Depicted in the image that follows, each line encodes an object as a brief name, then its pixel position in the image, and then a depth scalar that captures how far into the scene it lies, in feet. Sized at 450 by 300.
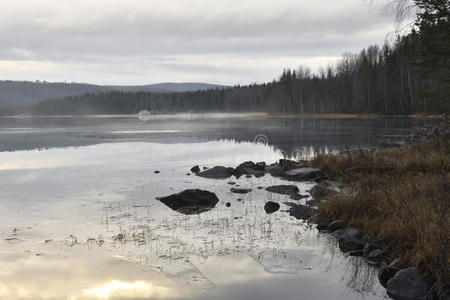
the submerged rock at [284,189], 58.34
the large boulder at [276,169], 75.12
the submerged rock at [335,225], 39.86
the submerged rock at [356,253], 33.94
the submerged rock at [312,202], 50.03
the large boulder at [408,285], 26.16
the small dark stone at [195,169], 79.68
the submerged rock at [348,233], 36.19
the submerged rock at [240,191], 59.82
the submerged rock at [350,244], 34.63
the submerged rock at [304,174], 69.15
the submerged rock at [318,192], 53.59
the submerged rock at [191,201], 50.78
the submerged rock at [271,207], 48.39
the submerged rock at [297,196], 54.82
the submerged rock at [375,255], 32.01
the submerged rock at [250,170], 75.87
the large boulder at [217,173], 74.54
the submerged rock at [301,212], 45.29
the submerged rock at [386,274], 29.01
